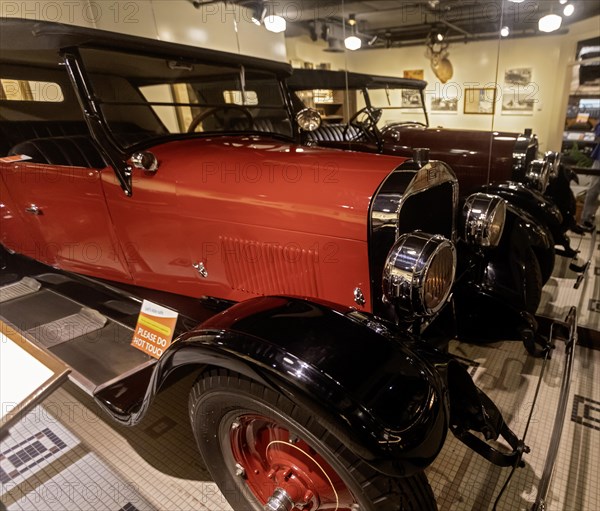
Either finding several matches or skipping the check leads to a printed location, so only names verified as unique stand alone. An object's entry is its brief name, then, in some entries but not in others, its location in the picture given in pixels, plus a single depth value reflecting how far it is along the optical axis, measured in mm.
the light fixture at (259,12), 3752
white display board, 1405
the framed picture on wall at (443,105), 4145
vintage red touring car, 1086
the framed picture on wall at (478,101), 3408
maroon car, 2844
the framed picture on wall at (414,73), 4055
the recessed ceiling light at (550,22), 2721
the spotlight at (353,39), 4066
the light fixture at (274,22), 3804
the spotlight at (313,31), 4539
